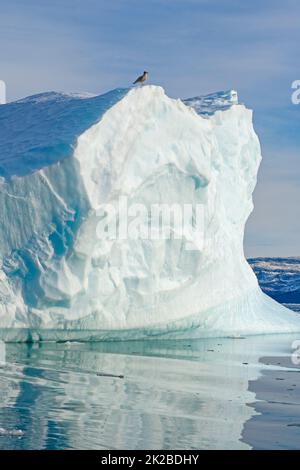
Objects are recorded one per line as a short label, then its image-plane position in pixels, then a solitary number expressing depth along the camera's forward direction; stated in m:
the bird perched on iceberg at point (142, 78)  18.22
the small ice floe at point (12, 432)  7.85
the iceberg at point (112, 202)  16.02
